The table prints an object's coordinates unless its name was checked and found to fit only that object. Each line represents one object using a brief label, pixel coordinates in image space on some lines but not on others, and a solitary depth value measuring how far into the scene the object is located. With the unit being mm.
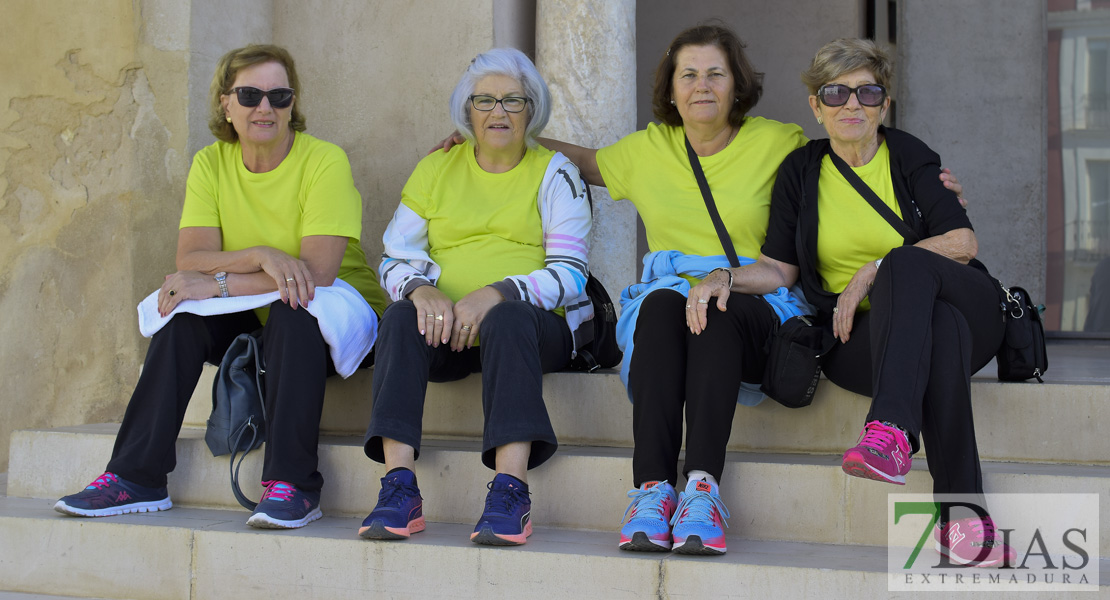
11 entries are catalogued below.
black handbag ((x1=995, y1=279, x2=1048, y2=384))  2777
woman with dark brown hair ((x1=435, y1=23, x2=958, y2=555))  2619
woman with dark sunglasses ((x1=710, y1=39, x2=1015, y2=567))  2420
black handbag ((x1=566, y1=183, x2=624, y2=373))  3406
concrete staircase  2510
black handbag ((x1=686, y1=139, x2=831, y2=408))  2822
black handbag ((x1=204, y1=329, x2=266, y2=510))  3113
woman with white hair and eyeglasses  2770
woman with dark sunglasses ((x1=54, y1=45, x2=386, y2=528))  2971
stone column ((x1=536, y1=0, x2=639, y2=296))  4309
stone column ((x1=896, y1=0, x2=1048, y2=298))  5934
